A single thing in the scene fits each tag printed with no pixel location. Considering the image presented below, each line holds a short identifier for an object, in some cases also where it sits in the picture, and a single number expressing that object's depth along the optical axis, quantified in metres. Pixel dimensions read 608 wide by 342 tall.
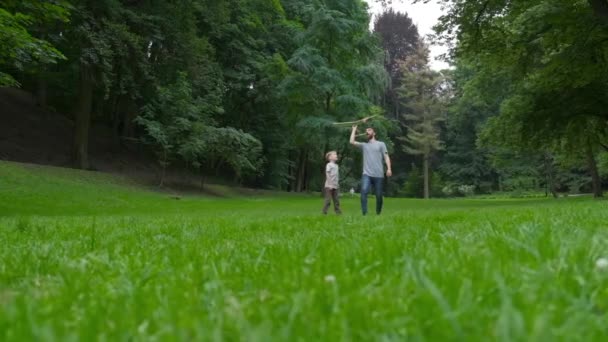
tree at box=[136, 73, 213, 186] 29.39
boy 13.70
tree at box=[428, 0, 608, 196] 19.09
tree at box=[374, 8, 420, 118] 70.25
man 11.88
